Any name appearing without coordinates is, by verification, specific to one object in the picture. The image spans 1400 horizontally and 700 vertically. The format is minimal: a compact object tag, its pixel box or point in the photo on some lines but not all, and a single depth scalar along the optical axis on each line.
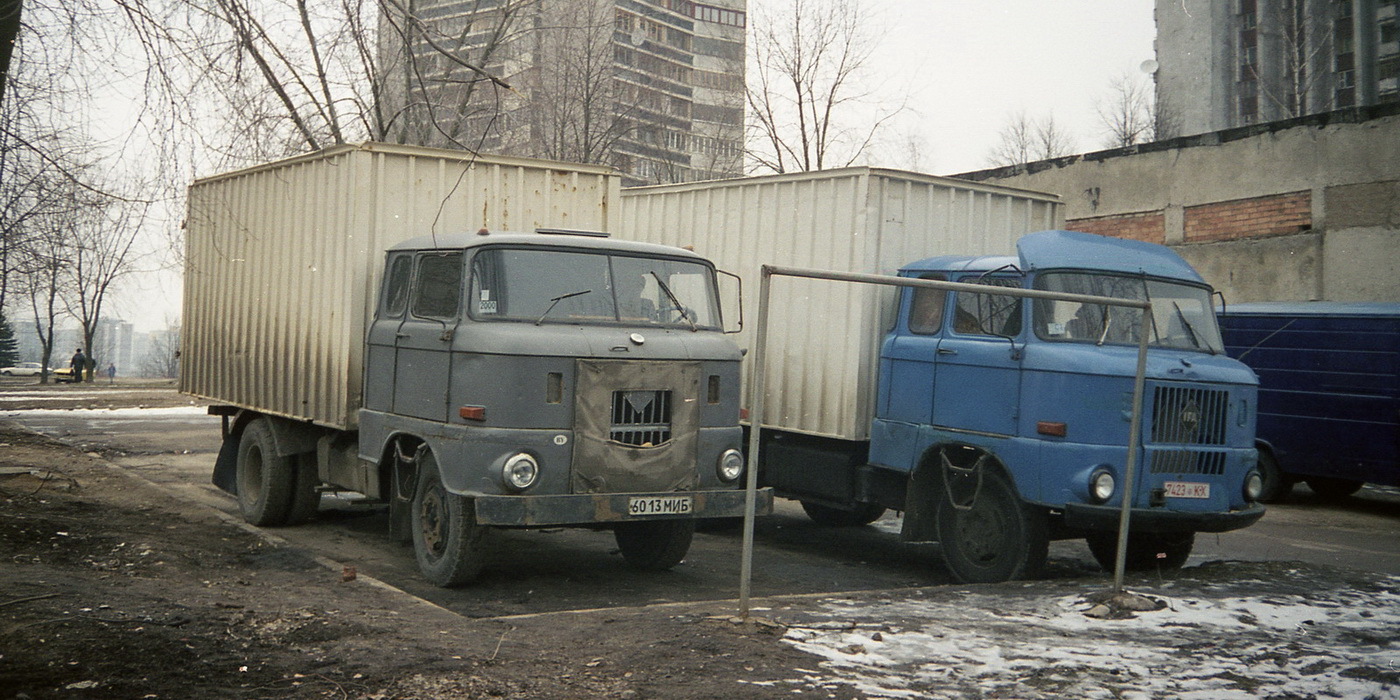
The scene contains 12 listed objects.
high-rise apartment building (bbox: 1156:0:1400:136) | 58.50
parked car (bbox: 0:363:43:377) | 59.00
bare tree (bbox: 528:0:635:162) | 28.23
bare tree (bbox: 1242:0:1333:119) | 37.82
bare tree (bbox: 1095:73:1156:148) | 53.91
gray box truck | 7.54
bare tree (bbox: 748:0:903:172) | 29.30
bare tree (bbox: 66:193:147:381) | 53.03
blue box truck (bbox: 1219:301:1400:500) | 13.18
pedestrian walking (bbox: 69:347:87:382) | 48.00
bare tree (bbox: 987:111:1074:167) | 56.38
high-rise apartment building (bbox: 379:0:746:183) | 22.98
